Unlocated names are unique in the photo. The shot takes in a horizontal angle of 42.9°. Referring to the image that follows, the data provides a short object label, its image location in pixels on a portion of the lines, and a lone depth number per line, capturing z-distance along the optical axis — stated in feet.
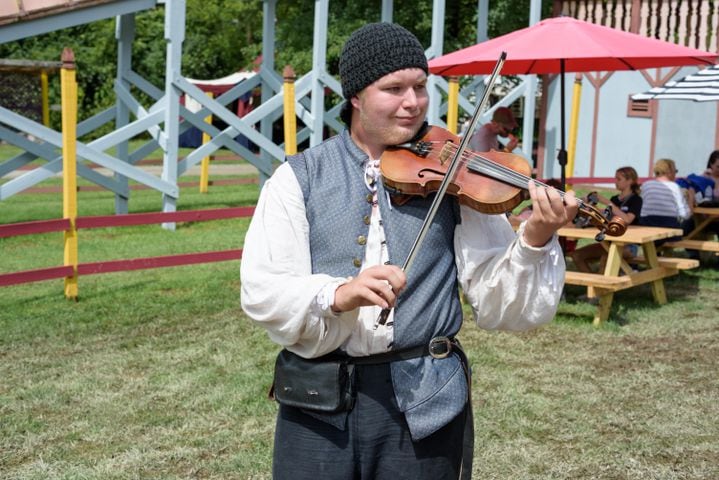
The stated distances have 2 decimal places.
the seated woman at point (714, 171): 34.47
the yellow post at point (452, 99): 35.73
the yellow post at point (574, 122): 40.34
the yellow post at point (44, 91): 58.94
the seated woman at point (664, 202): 28.89
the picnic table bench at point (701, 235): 30.25
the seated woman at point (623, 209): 27.17
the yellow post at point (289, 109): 31.63
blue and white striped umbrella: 32.42
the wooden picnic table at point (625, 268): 23.71
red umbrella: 24.56
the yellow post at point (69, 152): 24.65
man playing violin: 7.14
